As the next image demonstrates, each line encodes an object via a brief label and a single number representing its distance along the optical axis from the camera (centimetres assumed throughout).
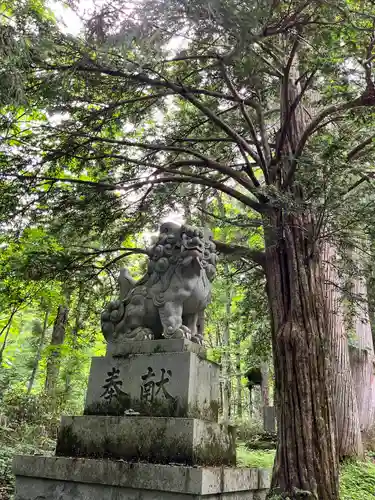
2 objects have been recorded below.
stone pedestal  337
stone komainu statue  414
